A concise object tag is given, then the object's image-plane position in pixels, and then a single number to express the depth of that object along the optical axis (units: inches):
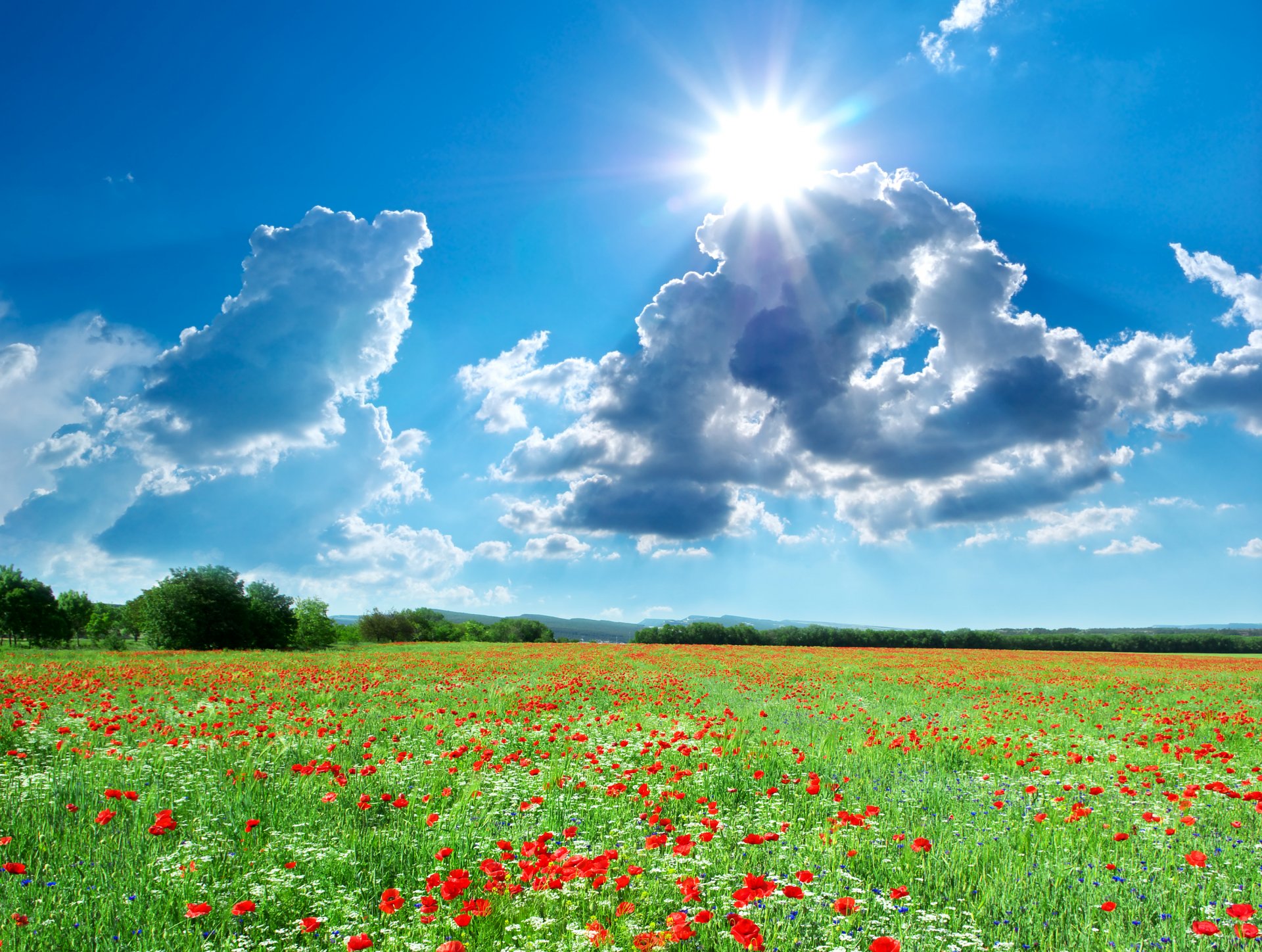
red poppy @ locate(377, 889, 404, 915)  159.8
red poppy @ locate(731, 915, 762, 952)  133.9
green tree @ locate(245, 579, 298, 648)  2122.3
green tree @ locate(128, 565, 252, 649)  1925.4
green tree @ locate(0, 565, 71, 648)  2512.3
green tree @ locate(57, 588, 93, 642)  3695.9
